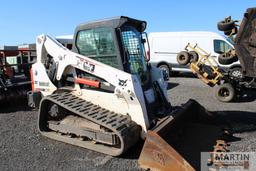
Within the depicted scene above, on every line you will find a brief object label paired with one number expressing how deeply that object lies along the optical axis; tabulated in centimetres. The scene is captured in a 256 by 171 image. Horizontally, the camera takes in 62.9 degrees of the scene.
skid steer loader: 325
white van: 999
